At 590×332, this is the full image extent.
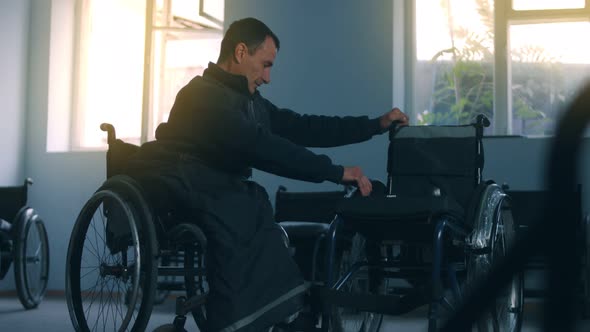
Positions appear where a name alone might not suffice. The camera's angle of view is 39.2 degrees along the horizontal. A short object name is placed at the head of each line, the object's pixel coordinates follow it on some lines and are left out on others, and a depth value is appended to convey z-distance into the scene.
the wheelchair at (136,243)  2.05
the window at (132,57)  5.25
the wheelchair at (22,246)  4.43
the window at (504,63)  4.45
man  1.93
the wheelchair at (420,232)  2.11
